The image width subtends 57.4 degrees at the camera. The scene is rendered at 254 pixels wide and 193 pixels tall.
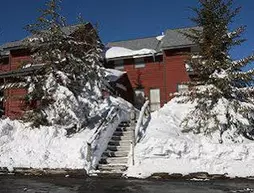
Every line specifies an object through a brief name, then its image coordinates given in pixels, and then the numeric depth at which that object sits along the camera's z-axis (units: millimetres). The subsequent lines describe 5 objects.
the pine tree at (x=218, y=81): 12422
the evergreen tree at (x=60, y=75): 13381
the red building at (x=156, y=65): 19469
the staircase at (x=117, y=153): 11178
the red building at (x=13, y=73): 14160
